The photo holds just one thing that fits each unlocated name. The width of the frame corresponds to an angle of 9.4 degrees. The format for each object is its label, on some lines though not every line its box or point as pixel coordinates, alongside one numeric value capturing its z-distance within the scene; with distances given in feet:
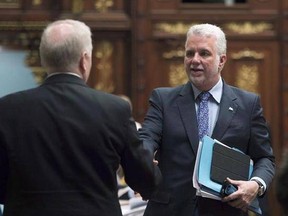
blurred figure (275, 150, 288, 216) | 18.89
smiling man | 29.06
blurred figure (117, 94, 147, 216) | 39.73
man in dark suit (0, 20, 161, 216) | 23.72
